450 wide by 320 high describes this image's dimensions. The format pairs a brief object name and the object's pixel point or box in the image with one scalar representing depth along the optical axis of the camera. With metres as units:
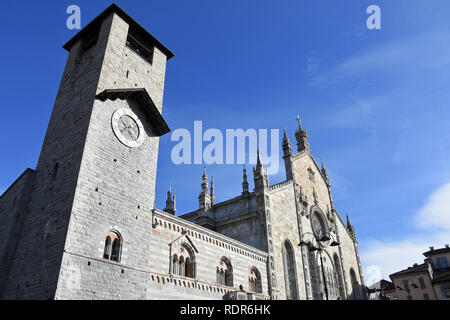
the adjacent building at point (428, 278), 46.84
